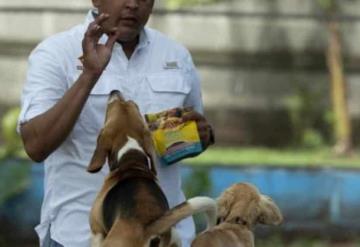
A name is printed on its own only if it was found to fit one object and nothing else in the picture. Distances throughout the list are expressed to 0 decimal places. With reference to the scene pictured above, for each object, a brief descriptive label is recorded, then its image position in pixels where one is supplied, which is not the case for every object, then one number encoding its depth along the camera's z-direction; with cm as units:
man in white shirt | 856
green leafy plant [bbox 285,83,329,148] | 1939
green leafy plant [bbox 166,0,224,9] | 1883
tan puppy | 850
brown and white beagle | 794
